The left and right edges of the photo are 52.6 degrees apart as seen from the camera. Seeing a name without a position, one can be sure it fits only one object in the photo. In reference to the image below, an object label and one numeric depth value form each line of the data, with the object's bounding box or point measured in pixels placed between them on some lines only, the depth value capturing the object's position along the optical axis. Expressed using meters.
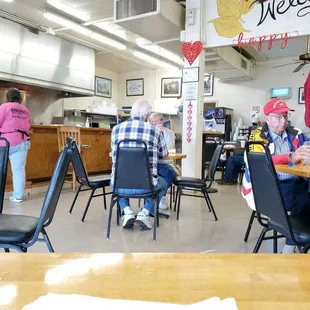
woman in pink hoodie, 4.24
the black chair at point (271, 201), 1.57
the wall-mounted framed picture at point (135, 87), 11.12
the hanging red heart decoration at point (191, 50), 5.16
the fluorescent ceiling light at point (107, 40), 7.06
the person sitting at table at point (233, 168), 6.55
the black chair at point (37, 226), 1.54
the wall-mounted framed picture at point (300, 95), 8.62
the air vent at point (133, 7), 4.76
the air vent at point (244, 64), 8.28
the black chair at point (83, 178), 3.23
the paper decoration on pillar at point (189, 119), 5.35
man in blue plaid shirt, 2.96
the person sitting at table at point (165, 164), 3.82
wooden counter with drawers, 5.06
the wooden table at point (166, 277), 0.45
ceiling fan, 5.89
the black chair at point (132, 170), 2.75
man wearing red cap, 2.25
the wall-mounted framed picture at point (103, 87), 10.38
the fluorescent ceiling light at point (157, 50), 7.89
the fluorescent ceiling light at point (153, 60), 8.74
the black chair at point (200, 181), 3.47
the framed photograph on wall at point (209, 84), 9.87
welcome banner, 4.47
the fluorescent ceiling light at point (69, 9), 5.65
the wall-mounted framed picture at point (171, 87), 10.56
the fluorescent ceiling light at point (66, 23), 5.99
